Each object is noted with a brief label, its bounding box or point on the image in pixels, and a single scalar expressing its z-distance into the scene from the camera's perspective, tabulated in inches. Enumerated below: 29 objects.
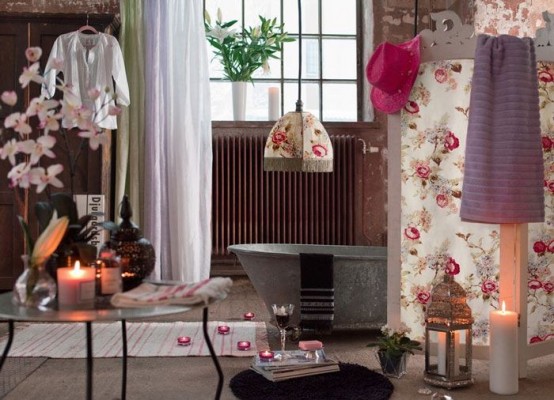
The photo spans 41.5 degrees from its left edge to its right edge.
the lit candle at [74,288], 77.0
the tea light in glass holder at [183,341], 149.1
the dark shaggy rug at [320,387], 111.7
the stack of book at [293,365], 120.4
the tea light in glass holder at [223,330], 160.0
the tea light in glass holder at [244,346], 144.1
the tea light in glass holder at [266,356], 125.5
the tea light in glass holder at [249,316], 177.5
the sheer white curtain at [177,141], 214.1
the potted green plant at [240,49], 235.3
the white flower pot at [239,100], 237.1
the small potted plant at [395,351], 123.1
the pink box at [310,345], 125.7
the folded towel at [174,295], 76.0
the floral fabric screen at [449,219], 130.6
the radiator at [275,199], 232.5
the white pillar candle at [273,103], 240.2
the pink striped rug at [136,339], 141.8
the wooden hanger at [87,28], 195.9
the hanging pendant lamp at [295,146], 148.8
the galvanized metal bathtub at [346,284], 154.7
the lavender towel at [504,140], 118.5
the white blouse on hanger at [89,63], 192.7
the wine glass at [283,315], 134.2
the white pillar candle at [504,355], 115.3
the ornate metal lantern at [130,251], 87.0
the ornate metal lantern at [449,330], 117.3
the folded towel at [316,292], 151.8
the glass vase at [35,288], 77.3
